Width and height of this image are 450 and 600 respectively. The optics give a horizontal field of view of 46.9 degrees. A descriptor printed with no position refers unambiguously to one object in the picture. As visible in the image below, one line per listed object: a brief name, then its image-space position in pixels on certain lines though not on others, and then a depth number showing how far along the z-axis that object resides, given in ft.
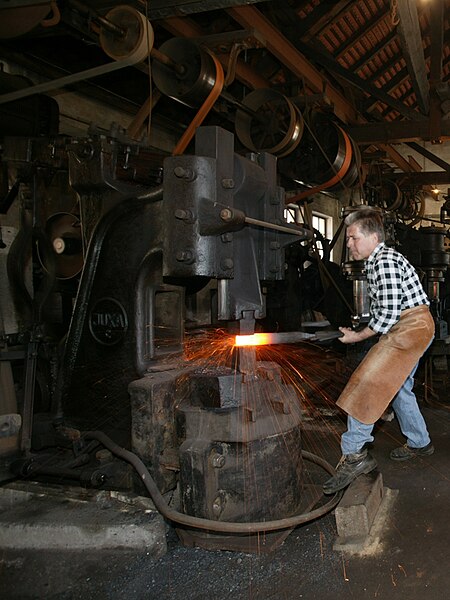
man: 8.14
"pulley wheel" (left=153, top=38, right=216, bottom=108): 14.17
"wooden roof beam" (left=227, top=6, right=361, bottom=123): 14.37
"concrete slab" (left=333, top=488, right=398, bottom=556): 6.79
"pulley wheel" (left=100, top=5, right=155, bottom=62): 10.85
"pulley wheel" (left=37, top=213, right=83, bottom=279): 10.13
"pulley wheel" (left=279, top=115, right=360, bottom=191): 20.12
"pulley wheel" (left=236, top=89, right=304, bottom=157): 17.78
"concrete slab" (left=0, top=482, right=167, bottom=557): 6.79
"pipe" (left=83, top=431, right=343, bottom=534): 6.41
